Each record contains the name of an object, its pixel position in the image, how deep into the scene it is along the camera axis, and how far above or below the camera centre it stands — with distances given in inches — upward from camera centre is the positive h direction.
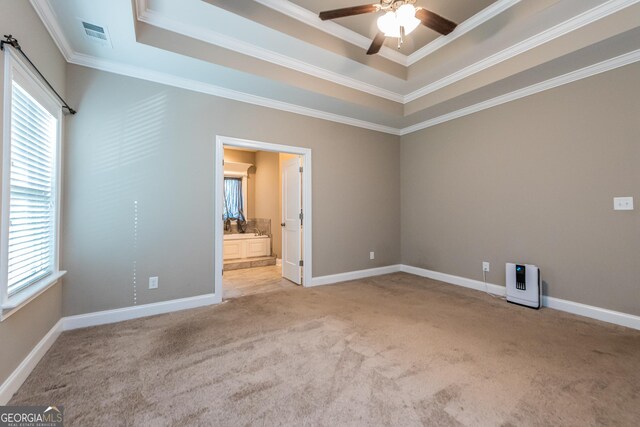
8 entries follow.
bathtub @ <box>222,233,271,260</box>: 232.7 -24.7
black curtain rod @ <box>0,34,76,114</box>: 63.3 +42.5
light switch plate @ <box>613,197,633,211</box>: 107.1 +5.4
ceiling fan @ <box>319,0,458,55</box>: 85.4 +65.0
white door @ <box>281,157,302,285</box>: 168.9 -1.6
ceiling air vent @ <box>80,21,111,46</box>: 90.7 +64.4
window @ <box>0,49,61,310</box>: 66.4 +9.8
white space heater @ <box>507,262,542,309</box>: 125.6 -32.3
